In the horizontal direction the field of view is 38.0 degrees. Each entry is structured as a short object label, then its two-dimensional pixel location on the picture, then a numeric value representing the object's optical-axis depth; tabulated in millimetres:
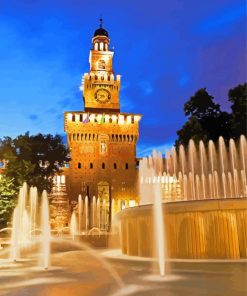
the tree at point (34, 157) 27094
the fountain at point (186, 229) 8109
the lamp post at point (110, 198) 41625
